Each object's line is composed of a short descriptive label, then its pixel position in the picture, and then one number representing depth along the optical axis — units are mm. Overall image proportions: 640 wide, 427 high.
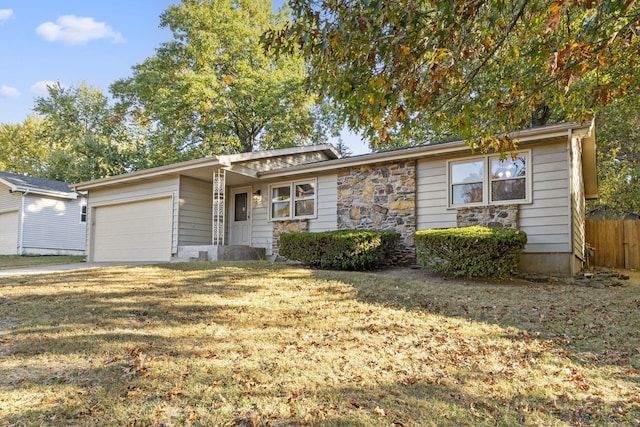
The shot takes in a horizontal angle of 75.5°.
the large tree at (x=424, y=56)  3537
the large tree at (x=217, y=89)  20000
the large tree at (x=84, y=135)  23531
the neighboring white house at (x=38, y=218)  17984
